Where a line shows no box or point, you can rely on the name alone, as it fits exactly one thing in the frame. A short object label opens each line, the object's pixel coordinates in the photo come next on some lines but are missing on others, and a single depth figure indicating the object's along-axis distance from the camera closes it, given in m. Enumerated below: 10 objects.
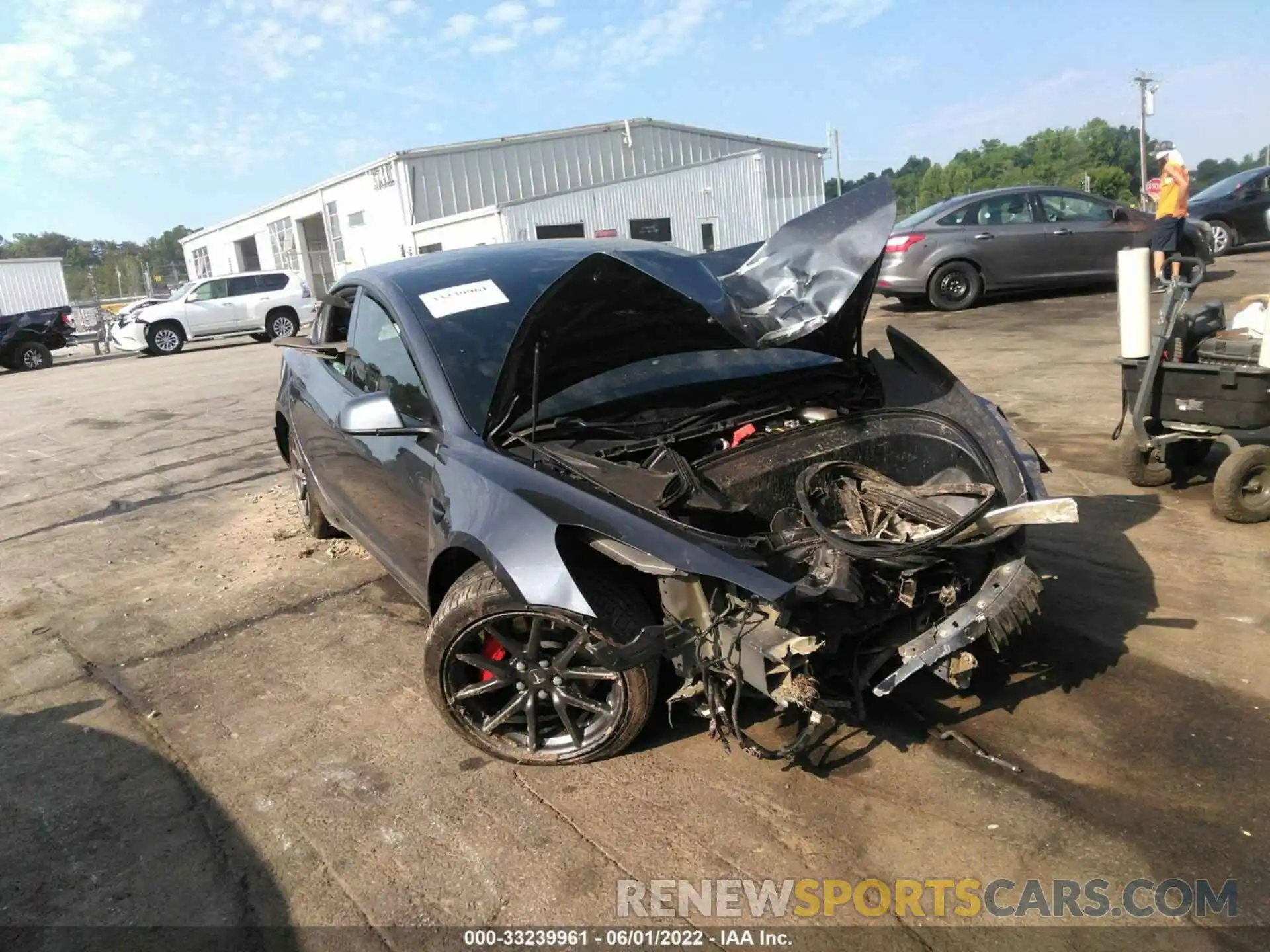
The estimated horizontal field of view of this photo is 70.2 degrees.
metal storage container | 37.12
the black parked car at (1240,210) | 16.48
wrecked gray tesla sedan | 2.68
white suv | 21.67
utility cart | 4.50
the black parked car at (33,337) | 21.14
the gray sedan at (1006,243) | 12.62
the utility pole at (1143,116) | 44.36
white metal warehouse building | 27.02
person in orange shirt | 9.56
